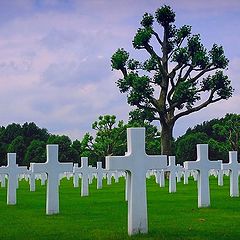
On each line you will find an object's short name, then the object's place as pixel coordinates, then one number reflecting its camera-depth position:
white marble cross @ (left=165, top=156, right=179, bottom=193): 25.11
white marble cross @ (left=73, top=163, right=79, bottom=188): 32.22
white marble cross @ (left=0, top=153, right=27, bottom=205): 19.83
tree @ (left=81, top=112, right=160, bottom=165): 58.62
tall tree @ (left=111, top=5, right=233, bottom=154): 39.34
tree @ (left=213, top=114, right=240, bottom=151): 58.88
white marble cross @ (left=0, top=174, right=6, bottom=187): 36.08
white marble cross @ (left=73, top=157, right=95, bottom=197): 23.94
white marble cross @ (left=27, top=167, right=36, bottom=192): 29.26
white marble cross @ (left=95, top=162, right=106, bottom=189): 28.24
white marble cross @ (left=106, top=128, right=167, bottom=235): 11.02
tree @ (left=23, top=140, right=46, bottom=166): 66.94
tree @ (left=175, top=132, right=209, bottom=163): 60.31
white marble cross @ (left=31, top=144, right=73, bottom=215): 15.66
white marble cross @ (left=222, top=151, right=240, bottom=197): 20.61
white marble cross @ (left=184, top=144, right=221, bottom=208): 16.55
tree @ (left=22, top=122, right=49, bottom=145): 87.94
